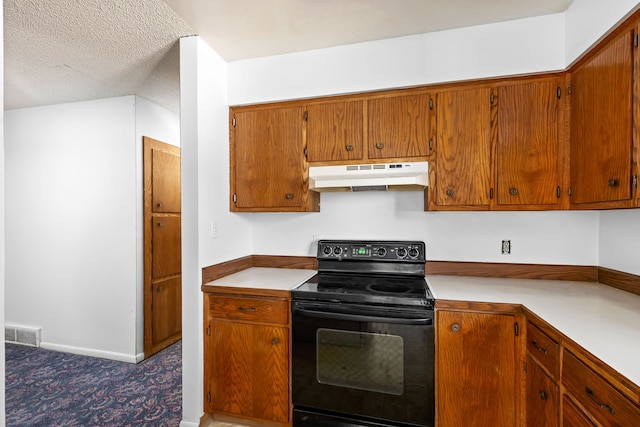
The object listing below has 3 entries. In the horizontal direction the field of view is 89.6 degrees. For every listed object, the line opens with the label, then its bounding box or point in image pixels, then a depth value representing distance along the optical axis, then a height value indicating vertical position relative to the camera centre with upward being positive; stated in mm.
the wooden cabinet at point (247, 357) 1939 -908
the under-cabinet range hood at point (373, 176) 2027 +225
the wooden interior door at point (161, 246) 3053 -349
